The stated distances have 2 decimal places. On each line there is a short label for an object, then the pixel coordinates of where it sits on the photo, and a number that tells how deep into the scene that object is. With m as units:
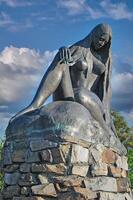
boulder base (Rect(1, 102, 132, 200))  6.59
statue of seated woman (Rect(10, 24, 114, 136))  7.35
